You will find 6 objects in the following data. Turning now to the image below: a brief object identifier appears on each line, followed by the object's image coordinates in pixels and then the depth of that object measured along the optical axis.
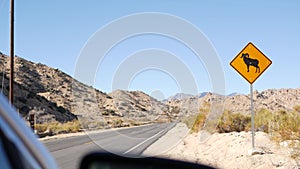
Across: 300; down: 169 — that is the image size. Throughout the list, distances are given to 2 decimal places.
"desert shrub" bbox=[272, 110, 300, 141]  14.94
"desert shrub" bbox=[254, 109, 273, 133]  26.34
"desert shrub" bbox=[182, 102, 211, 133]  34.16
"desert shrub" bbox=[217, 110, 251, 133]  29.75
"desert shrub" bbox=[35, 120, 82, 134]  46.03
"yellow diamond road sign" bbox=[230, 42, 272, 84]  16.11
